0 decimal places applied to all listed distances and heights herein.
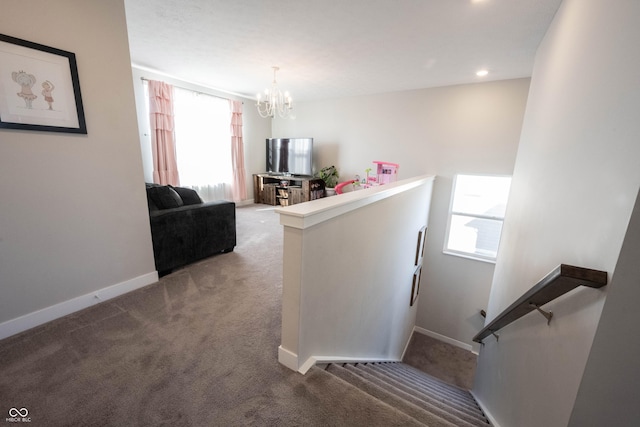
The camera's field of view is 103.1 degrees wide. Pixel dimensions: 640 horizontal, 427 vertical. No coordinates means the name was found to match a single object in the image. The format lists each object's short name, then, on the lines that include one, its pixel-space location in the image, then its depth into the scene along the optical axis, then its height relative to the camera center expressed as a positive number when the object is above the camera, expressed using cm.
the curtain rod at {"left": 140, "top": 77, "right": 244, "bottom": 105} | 406 +121
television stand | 560 -66
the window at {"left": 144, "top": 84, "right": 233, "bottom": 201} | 471 +28
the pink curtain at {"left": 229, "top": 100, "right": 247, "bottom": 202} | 553 +8
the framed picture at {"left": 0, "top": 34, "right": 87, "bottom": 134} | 150 +38
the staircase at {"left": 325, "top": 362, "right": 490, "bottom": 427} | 142 -161
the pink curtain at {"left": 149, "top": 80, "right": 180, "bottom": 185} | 418 +37
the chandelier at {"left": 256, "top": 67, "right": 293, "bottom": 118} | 390 +118
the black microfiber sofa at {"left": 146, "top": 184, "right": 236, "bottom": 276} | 246 -74
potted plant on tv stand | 566 -35
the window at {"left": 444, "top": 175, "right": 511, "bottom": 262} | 418 -81
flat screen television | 573 +9
